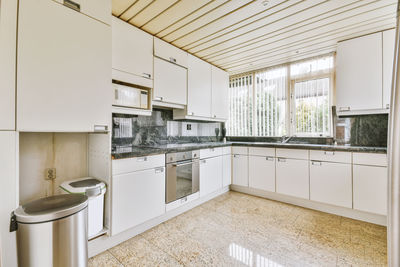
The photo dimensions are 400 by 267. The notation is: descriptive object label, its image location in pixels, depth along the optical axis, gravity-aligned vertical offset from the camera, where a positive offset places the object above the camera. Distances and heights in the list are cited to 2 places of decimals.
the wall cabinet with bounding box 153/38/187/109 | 2.42 +0.81
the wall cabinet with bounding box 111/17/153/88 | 1.99 +0.91
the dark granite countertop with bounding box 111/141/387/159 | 1.83 -0.19
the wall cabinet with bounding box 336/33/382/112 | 2.32 +0.78
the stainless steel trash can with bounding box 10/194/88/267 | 1.11 -0.62
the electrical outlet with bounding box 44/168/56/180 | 1.74 -0.38
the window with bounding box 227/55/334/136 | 3.02 +0.61
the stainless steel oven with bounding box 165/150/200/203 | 2.28 -0.54
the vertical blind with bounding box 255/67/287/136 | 3.41 +0.61
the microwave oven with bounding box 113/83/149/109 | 2.00 +0.42
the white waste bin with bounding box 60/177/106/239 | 1.57 -0.54
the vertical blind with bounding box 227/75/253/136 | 3.82 +0.58
